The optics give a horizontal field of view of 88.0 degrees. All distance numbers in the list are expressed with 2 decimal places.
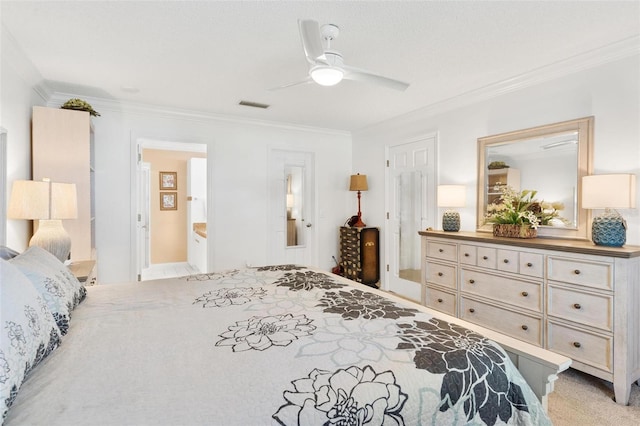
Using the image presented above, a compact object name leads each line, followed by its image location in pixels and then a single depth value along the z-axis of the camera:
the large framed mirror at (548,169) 2.72
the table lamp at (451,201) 3.53
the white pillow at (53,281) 1.35
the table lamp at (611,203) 2.29
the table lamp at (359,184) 5.07
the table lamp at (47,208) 2.33
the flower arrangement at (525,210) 2.88
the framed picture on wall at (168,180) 6.48
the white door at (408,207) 4.21
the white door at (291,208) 5.00
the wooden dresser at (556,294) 2.15
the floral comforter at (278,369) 0.89
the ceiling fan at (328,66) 1.89
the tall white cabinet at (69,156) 2.92
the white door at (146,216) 6.10
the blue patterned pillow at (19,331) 0.87
